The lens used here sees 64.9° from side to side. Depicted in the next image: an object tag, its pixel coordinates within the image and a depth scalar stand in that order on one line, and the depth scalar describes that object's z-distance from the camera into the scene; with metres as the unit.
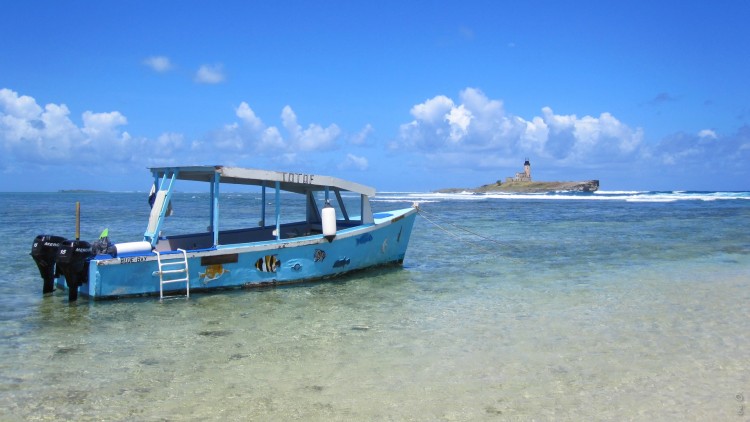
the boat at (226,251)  10.67
